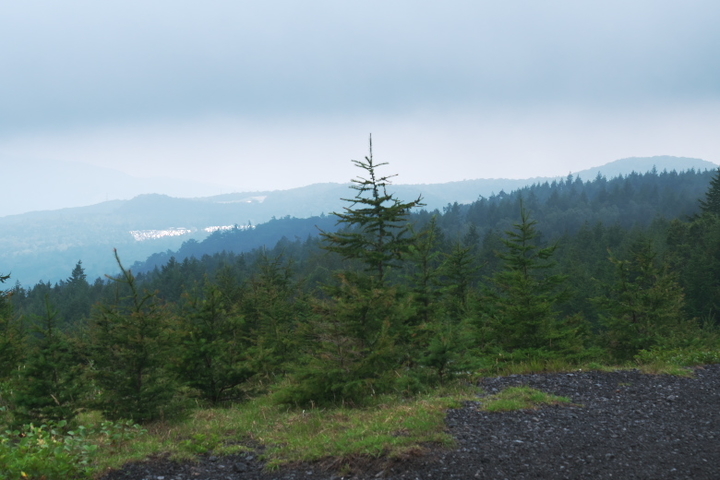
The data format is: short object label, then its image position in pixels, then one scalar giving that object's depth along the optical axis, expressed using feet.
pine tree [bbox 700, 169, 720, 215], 215.92
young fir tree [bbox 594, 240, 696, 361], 69.31
